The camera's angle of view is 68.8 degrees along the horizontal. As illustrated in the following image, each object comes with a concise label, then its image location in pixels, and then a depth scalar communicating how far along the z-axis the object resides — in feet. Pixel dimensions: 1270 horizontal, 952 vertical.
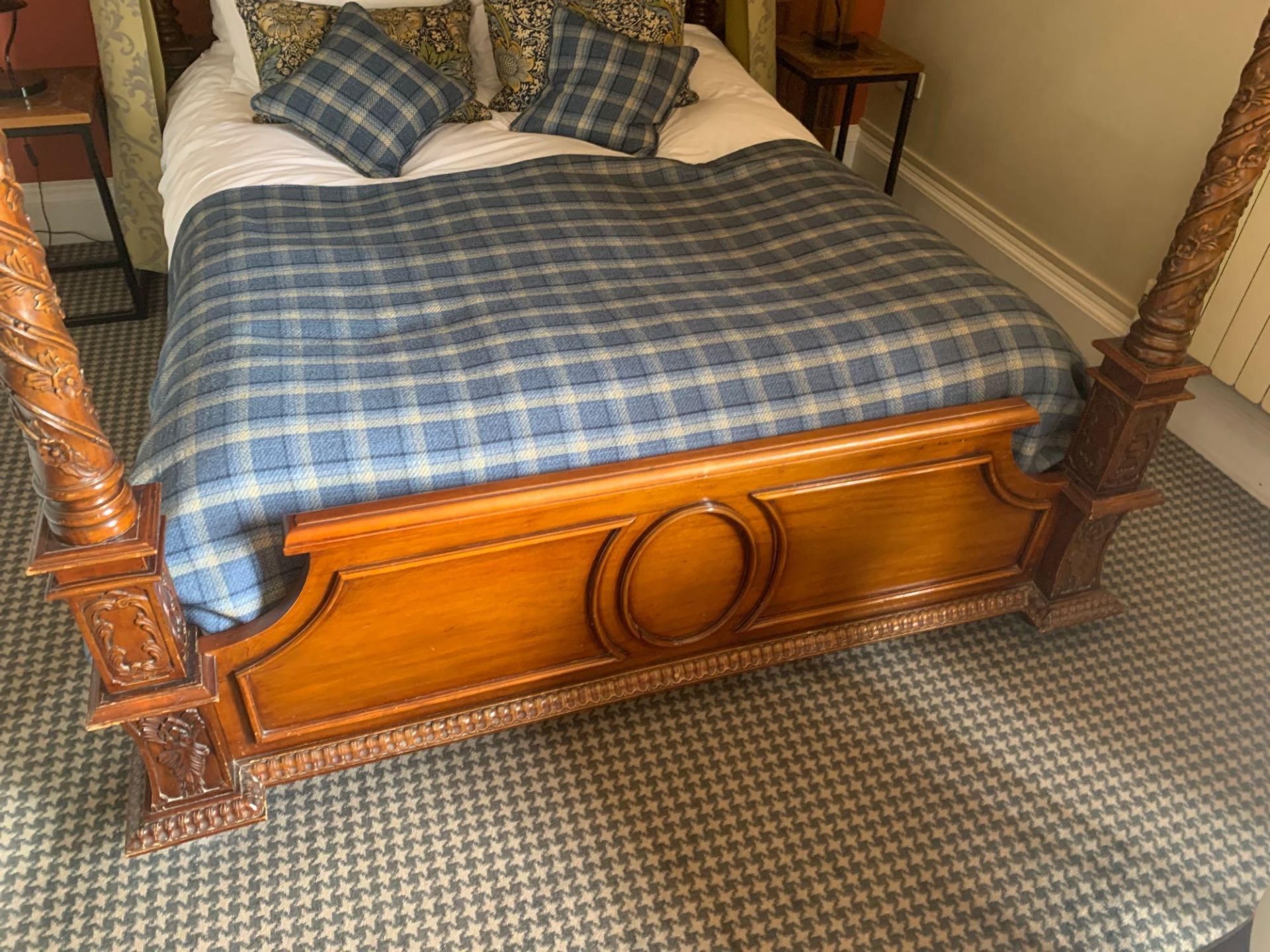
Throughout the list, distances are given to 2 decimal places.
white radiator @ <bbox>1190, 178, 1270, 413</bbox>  6.75
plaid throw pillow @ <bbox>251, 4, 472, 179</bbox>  6.72
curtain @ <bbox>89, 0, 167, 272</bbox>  7.66
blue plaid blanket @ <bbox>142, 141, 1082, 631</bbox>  4.19
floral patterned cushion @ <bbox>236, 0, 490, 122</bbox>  7.06
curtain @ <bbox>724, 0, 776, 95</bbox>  9.05
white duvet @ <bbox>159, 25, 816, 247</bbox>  6.47
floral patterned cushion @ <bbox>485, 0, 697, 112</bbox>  7.43
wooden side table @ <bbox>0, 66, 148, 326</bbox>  7.27
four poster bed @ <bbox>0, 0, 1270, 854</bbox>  3.91
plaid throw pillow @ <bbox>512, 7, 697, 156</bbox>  7.30
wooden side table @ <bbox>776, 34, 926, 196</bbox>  9.21
